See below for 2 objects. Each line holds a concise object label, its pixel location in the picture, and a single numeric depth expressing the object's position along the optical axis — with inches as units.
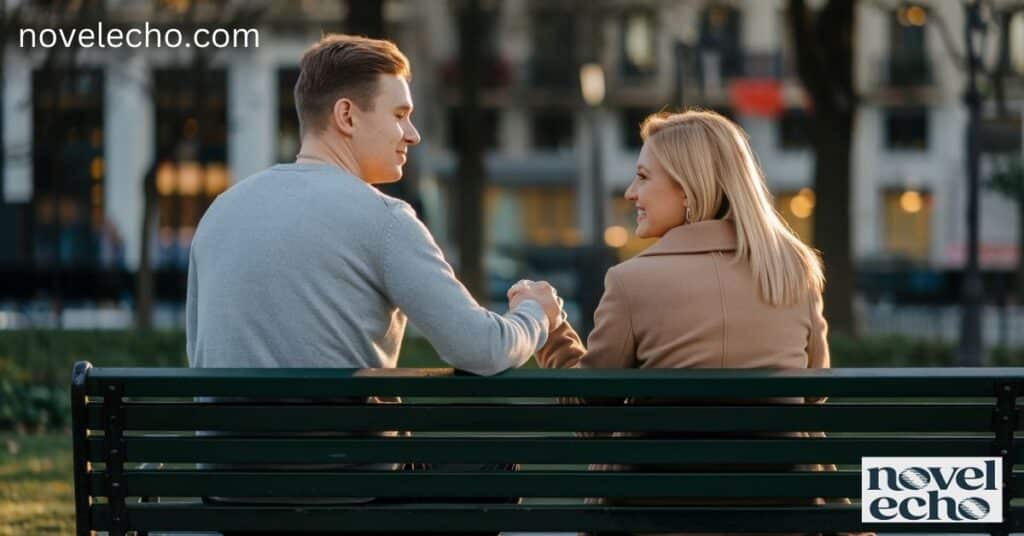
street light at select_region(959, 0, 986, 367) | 582.6
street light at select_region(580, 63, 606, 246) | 845.2
